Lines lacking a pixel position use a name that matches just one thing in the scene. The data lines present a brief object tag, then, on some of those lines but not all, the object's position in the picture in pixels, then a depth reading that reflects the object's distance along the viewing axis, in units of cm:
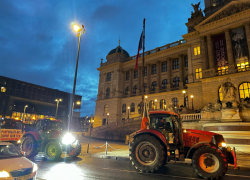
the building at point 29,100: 5512
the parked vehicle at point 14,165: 406
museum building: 2811
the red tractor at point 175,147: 618
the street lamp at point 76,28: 1278
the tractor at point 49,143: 995
